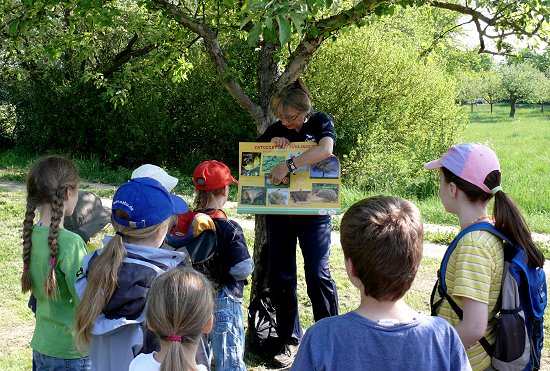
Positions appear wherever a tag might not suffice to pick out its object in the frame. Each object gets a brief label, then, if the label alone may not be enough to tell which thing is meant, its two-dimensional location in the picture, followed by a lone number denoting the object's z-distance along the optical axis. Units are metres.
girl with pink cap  2.38
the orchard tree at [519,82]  60.34
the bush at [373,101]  12.92
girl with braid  2.87
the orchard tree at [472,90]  60.09
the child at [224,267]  3.40
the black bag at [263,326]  4.51
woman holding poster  4.03
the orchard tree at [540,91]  59.28
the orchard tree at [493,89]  60.58
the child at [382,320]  1.84
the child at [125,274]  2.45
